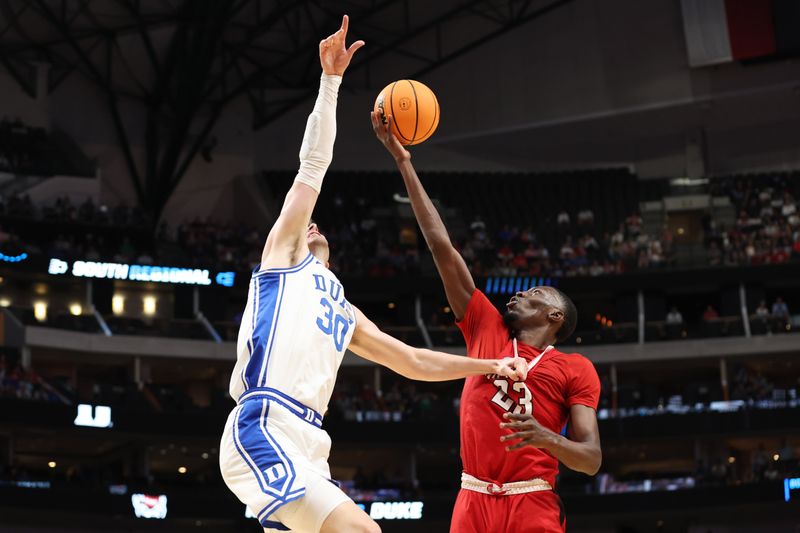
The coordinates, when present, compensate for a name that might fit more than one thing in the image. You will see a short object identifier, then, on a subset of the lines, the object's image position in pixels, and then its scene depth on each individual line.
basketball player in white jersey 5.52
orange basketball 7.90
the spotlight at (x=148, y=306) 45.56
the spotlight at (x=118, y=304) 45.12
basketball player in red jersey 6.76
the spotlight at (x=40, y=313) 39.66
